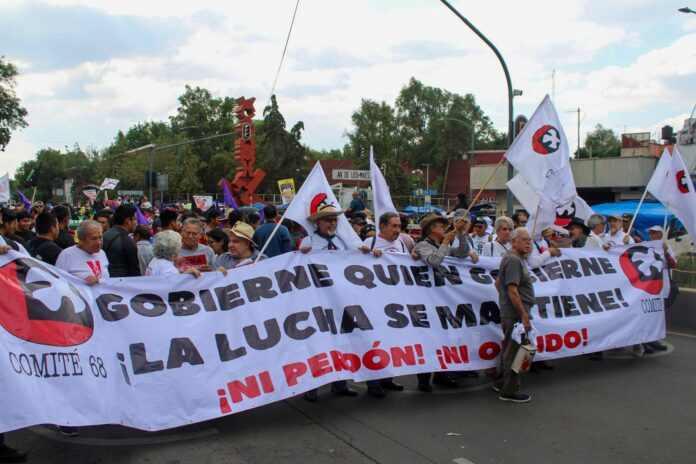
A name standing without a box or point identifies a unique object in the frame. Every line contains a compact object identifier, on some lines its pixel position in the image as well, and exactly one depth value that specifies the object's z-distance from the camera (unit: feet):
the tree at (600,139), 313.94
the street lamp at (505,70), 40.57
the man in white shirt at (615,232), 29.91
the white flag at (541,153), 24.84
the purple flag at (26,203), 51.51
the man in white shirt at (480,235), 32.07
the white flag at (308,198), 20.01
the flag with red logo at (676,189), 25.57
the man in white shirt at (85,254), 17.78
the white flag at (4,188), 44.88
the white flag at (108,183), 67.79
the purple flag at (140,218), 39.77
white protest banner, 14.65
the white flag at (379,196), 21.33
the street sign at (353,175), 75.05
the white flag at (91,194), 72.22
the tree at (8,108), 176.45
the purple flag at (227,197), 55.26
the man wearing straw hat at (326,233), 20.26
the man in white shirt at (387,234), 21.56
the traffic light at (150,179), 77.20
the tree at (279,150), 221.87
